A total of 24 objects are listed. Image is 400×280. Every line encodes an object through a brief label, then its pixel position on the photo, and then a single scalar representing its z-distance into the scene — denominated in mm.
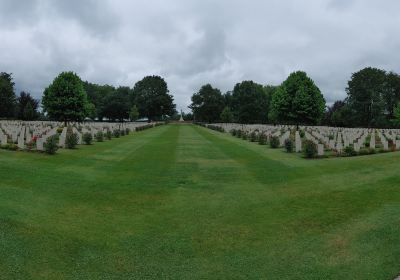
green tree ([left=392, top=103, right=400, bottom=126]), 61631
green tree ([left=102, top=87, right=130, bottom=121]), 110438
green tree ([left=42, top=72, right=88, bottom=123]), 41375
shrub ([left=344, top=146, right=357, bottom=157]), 19391
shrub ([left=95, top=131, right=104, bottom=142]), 28172
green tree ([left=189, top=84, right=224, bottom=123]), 116062
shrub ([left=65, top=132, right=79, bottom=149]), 21062
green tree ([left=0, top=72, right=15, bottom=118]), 90269
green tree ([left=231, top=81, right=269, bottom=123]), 99188
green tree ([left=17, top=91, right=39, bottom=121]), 86312
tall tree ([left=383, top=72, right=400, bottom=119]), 89625
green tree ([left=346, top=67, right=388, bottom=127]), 86750
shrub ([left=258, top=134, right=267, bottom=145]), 28281
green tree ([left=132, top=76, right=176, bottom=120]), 109750
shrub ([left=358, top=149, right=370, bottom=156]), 19625
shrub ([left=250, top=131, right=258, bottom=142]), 31236
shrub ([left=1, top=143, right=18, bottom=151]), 17980
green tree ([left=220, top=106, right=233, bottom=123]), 102812
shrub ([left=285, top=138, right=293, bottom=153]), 21562
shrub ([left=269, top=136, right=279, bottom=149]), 24766
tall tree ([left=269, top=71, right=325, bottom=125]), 42938
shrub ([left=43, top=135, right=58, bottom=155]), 17453
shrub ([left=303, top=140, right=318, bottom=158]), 18594
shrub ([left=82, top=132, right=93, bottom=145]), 24539
